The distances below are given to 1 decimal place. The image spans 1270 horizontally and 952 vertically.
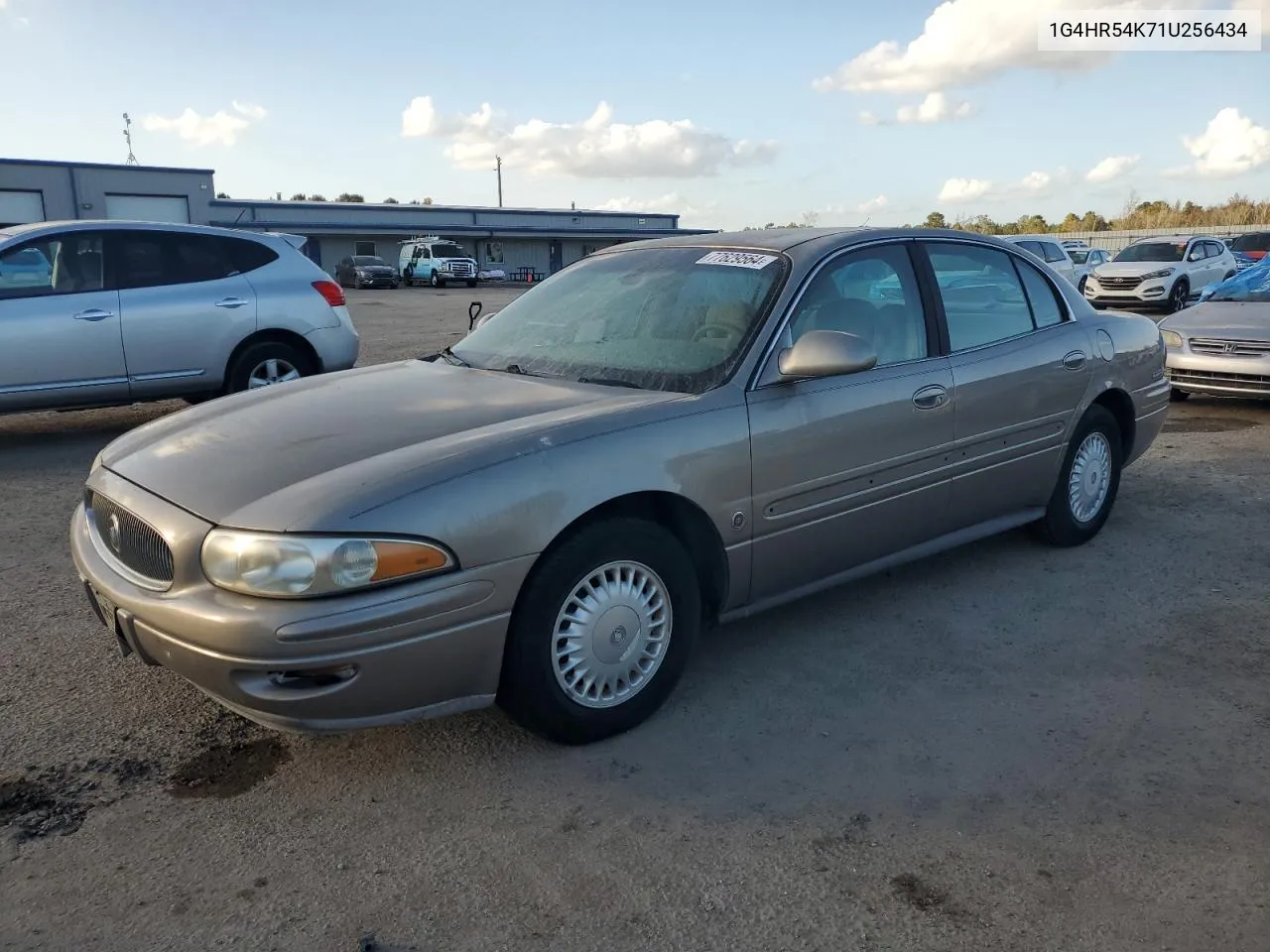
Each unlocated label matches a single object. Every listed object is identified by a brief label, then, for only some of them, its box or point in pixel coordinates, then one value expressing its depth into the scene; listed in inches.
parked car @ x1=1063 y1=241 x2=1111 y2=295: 905.1
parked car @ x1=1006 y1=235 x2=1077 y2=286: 695.1
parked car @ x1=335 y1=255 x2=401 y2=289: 1560.0
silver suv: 280.1
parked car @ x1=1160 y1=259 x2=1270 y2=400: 334.3
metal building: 1565.0
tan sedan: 105.3
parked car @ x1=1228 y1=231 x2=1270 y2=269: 988.6
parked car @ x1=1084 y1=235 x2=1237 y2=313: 767.7
